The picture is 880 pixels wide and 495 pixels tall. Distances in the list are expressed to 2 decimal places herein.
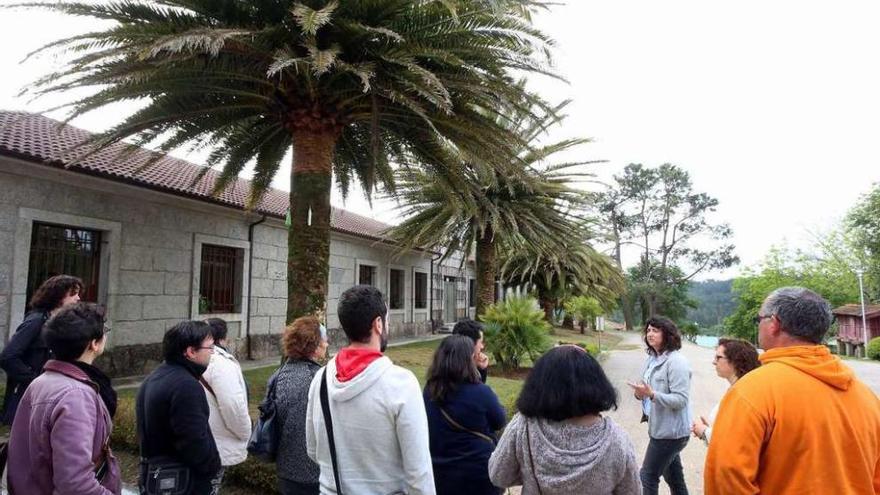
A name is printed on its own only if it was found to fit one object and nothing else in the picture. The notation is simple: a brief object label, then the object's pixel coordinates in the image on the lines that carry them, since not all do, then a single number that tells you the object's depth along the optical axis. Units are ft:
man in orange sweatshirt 6.21
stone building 26.08
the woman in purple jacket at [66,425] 6.64
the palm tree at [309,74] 17.28
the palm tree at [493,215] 34.83
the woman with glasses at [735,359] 10.73
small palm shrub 36.09
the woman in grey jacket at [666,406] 12.76
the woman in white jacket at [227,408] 10.50
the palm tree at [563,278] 62.49
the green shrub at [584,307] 71.67
